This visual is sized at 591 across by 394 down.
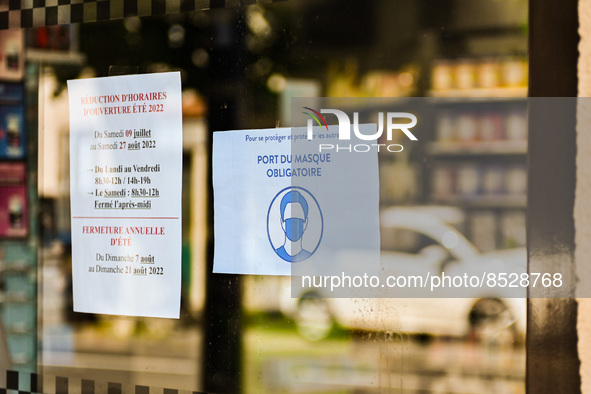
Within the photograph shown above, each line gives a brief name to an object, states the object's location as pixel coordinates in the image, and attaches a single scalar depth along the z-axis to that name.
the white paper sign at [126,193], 3.25
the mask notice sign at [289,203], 2.94
